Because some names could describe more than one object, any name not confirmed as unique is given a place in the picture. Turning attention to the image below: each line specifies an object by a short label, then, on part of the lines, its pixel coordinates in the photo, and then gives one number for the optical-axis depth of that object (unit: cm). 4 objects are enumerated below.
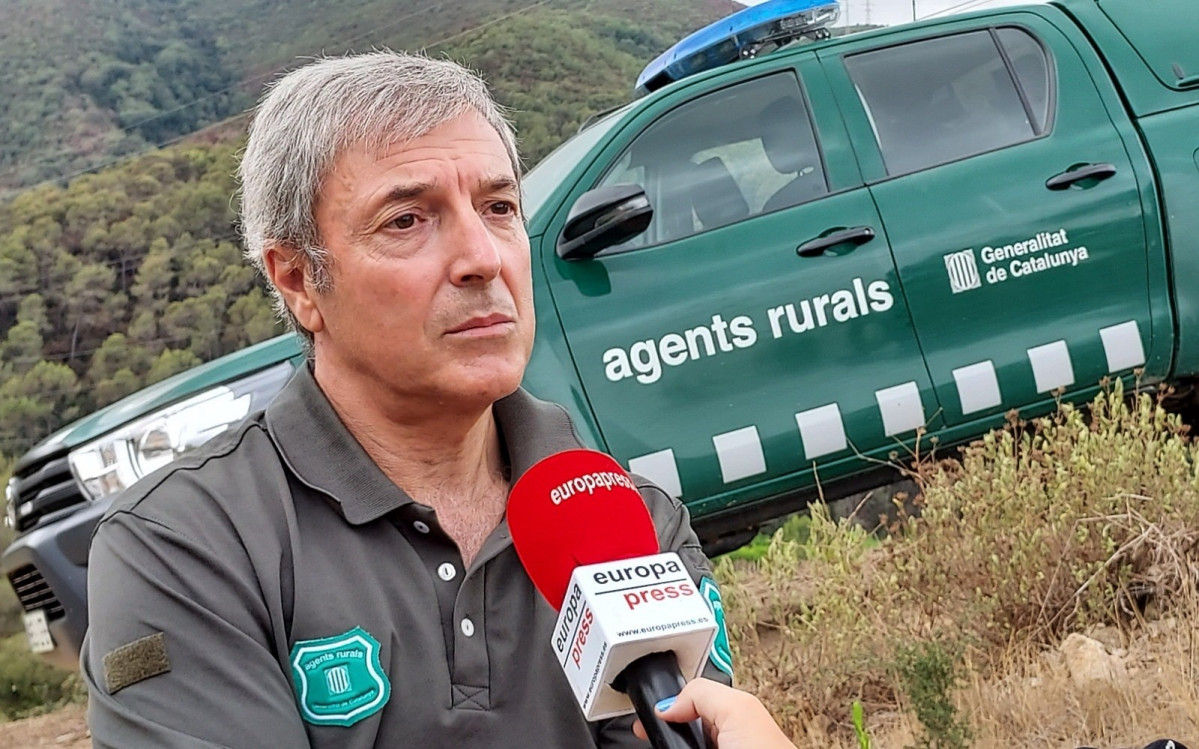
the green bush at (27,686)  564
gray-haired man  129
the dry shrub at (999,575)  284
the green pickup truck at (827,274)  341
